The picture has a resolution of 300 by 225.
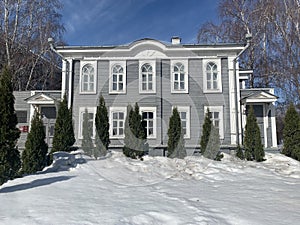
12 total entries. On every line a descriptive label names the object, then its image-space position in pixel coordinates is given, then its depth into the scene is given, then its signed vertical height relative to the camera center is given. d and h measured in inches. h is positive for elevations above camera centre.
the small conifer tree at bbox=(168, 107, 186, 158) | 387.9 -15.6
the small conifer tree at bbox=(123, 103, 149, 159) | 386.9 -14.3
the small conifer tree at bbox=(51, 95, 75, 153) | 367.2 -5.2
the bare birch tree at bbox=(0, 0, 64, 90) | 654.5 +230.2
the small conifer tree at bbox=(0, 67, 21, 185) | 216.2 -4.8
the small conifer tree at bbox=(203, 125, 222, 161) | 387.5 -28.1
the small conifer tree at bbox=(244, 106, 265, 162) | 383.2 -19.8
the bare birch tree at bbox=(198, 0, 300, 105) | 653.3 +233.8
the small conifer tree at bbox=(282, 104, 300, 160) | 393.7 -8.3
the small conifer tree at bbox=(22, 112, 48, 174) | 276.2 -23.9
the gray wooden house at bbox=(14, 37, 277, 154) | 469.7 +72.7
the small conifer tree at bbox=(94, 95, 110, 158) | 386.3 +0.3
